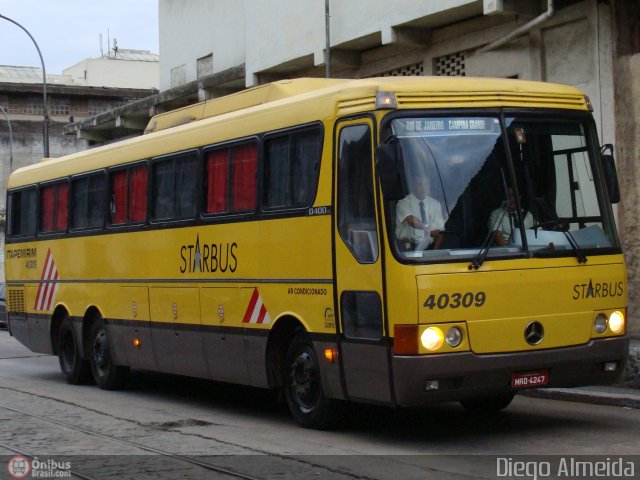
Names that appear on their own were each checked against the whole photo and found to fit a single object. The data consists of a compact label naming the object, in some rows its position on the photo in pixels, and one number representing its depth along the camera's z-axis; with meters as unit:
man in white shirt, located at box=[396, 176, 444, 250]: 9.54
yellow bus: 9.50
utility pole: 20.64
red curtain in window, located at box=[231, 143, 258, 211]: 11.81
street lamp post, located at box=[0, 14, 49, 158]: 32.58
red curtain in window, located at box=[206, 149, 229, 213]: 12.41
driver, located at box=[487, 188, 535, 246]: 9.74
